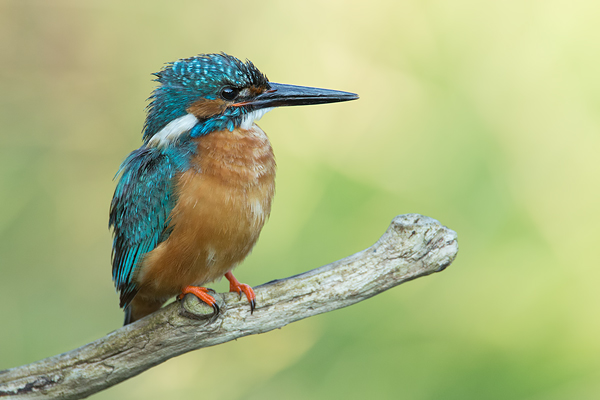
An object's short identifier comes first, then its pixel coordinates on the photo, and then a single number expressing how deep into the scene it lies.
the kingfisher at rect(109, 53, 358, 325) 5.04
